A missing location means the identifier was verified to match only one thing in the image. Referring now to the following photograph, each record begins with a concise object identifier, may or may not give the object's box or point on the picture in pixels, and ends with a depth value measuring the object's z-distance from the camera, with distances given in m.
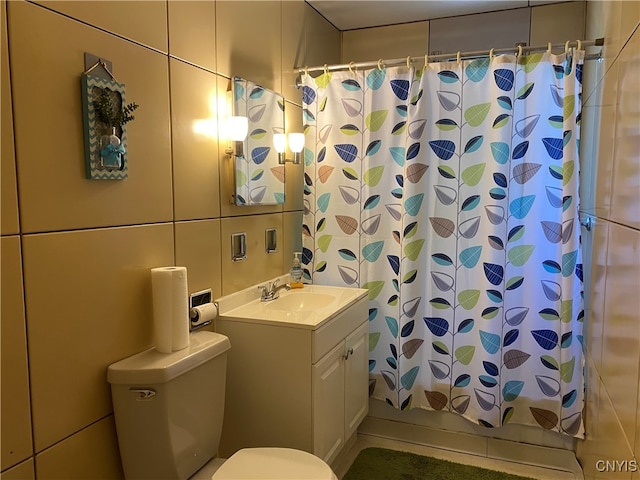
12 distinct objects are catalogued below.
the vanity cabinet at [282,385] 1.90
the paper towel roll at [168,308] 1.59
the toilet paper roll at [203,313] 1.81
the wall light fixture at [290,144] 2.37
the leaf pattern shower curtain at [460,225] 2.24
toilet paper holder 1.80
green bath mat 2.33
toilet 1.47
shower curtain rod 2.07
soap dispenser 2.54
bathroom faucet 2.26
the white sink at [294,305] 1.95
